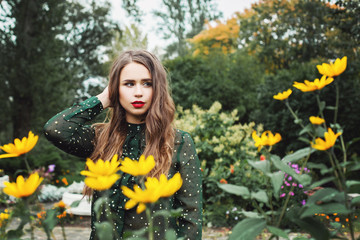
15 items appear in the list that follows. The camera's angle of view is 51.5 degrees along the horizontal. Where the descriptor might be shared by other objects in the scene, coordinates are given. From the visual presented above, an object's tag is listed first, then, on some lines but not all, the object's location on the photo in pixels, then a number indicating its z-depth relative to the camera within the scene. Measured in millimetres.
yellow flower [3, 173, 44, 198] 559
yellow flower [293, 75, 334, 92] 721
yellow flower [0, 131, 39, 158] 685
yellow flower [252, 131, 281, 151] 693
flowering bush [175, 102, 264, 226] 4559
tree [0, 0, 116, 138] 8602
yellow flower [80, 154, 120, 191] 548
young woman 1512
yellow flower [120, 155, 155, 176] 604
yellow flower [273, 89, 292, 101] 813
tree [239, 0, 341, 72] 12330
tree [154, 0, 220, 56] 19953
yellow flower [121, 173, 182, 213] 510
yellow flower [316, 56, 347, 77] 729
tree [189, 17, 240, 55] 17969
